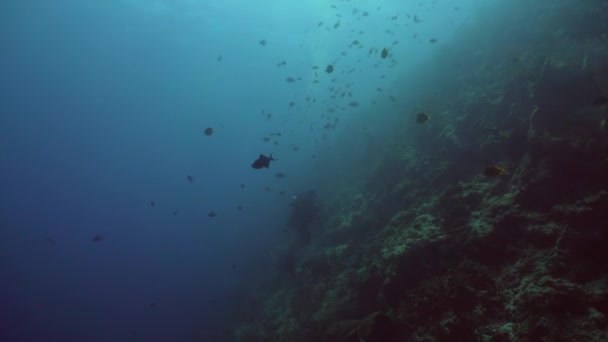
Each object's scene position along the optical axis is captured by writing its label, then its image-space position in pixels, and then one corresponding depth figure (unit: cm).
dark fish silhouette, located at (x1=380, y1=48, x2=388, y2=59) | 1077
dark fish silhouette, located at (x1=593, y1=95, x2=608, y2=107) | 624
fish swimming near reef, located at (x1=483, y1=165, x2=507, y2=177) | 689
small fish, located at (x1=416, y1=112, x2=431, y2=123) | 938
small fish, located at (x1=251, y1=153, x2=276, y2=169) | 925
